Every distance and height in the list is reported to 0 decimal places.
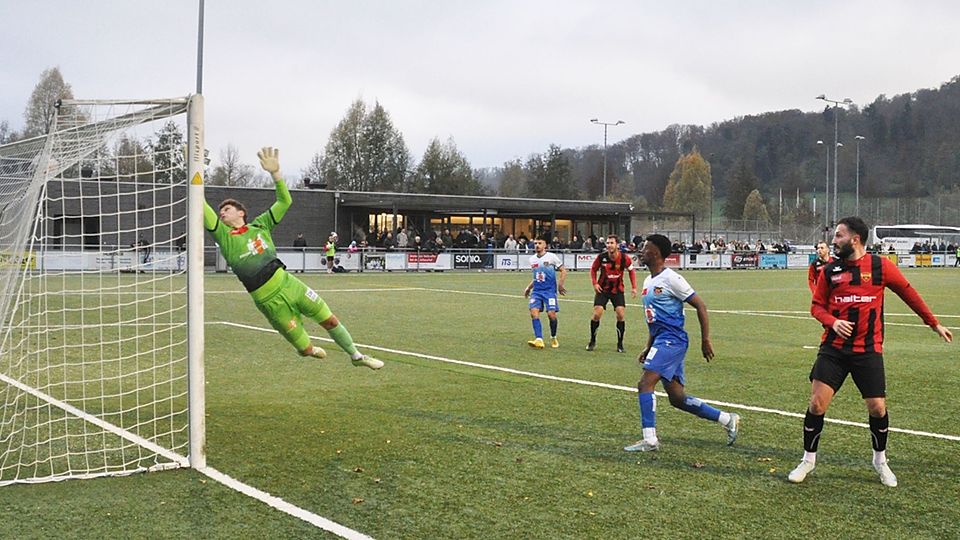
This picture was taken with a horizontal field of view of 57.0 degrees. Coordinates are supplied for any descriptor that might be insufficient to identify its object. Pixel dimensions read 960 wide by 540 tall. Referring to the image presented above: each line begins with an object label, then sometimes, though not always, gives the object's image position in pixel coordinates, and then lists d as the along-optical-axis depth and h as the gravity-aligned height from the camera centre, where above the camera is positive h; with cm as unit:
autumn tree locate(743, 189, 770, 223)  10619 +307
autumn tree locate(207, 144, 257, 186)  7531 +492
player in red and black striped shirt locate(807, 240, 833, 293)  1453 -47
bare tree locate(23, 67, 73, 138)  6769 +1031
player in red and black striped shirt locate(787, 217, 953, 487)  691 -73
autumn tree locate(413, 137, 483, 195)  7731 +522
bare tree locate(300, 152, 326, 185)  7819 +541
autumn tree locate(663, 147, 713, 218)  11425 +589
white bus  8369 -4
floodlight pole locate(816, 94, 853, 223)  5678 +860
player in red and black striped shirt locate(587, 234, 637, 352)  1578 -80
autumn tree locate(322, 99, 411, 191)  7650 +693
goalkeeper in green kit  845 -43
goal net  746 -35
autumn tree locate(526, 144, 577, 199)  9044 +573
